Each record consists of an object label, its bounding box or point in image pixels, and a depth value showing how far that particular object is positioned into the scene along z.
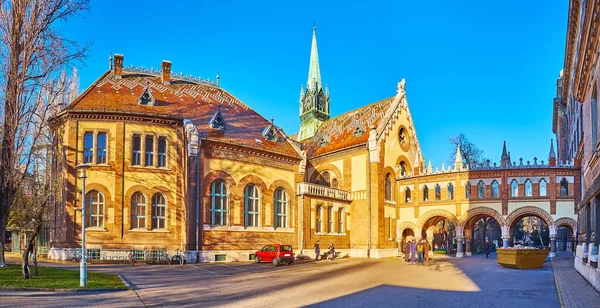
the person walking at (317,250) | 34.38
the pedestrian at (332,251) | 34.86
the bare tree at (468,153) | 63.75
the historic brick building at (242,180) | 29.31
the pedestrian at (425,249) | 32.28
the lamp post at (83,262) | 16.12
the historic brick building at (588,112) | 15.95
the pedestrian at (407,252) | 32.50
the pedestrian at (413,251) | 31.56
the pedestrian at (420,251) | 31.59
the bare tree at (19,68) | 19.80
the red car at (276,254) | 29.50
